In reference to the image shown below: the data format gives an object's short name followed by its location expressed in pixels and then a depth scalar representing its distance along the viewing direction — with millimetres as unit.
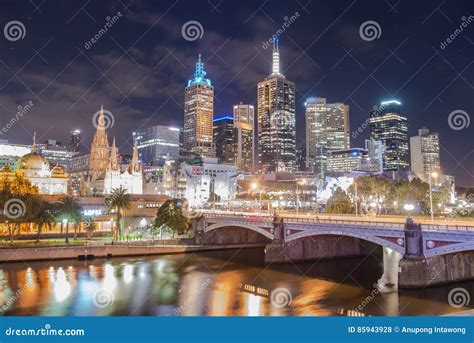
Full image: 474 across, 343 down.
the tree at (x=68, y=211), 62656
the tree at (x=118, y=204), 68750
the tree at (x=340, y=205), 84500
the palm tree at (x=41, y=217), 58062
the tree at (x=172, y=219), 67812
